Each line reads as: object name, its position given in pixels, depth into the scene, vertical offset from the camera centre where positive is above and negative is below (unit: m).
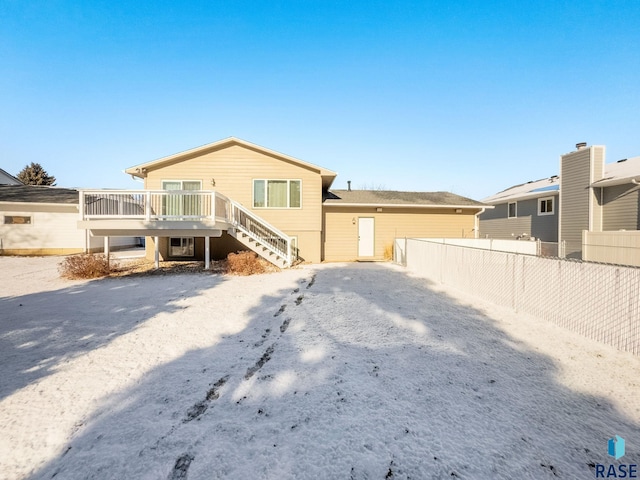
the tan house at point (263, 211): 10.00 +1.00
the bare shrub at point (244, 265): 9.99 -1.14
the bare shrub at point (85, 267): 9.30 -1.18
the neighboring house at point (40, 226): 15.40 +0.31
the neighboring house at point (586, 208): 10.70 +1.33
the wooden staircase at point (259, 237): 11.30 -0.17
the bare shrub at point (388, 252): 14.76 -0.98
